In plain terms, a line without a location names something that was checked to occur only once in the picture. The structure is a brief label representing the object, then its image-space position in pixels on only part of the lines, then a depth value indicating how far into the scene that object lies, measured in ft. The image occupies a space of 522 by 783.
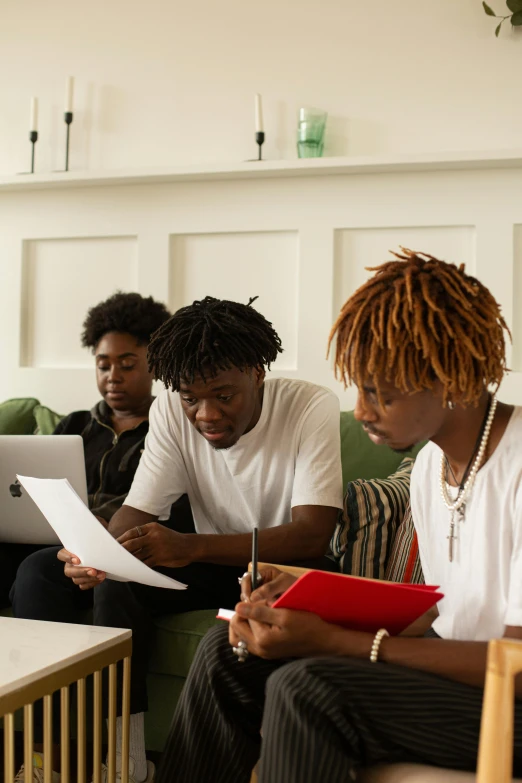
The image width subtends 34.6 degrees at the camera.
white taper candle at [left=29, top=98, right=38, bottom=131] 9.50
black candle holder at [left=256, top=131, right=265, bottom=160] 8.79
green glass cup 8.56
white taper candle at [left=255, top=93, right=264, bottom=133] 8.79
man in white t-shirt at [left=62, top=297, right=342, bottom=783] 5.61
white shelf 8.17
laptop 6.26
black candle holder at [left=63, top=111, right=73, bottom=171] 9.37
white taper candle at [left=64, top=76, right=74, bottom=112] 9.37
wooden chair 2.93
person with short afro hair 7.39
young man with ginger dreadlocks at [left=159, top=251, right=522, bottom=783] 3.46
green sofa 5.89
